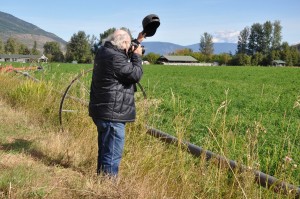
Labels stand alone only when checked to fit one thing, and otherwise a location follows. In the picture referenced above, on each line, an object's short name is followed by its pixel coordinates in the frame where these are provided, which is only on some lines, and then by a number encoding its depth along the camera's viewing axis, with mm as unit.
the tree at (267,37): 140875
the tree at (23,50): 149000
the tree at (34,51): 145588
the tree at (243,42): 149000
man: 3838
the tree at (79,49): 119375
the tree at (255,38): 142812
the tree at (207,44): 159625
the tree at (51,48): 151250
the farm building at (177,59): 133062
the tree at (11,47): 146125
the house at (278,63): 110688
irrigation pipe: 3016
